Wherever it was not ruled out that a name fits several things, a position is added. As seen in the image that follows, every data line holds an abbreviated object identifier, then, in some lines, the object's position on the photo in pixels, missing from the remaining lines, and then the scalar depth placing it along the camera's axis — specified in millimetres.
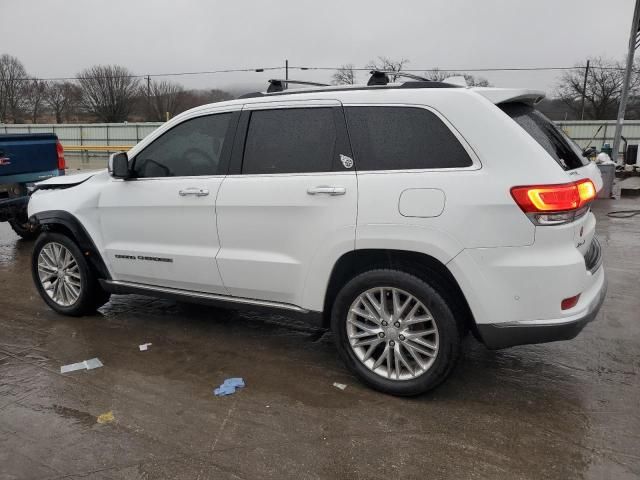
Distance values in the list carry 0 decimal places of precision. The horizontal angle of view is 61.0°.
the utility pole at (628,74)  15219
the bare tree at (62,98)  69625
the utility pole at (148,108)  66625
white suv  3010
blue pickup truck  7574
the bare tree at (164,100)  67500
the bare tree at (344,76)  49762
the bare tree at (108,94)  74750
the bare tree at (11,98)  67500
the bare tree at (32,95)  68562
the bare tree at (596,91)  55125
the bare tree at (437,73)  41219
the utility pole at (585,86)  56469
